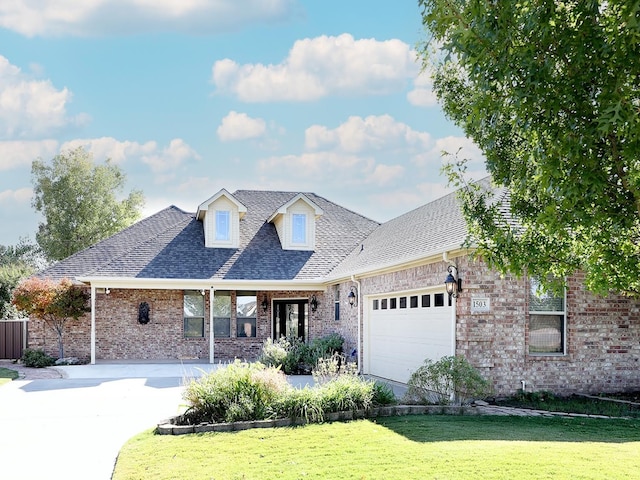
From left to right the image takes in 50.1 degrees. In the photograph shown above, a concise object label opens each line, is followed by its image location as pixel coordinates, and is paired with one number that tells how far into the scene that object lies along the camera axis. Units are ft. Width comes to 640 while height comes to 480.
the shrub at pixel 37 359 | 72.38
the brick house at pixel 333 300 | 42.96
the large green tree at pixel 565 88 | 15.33
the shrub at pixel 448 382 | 39.06
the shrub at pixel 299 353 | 62.49
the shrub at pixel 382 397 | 36.35
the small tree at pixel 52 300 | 70.79
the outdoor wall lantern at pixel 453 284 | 42.47
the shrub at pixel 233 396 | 33.91
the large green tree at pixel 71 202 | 126.11
